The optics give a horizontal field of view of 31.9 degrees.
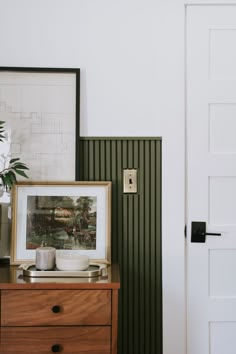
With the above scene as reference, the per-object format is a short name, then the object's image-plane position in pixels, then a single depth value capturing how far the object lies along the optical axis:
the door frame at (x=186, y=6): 2.22
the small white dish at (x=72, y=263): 1.84
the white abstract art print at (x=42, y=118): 2.17
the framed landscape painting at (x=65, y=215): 2.12
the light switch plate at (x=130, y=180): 2.19
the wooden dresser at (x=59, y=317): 1.71
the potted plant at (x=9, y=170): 1.99
